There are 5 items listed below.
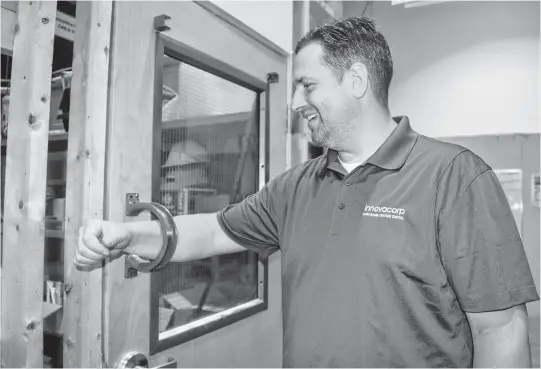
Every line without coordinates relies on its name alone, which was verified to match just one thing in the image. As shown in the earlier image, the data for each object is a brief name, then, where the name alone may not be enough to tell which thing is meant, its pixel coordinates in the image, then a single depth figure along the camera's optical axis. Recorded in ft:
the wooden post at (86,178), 3.51
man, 3.00
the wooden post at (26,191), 3.30
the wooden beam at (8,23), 3.48
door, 3.73
